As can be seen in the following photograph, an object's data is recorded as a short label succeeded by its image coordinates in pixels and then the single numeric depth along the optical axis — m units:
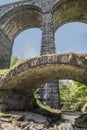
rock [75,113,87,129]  6.68
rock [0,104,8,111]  7.52
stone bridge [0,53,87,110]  5.82
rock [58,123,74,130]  5.53
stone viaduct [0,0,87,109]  16.33
